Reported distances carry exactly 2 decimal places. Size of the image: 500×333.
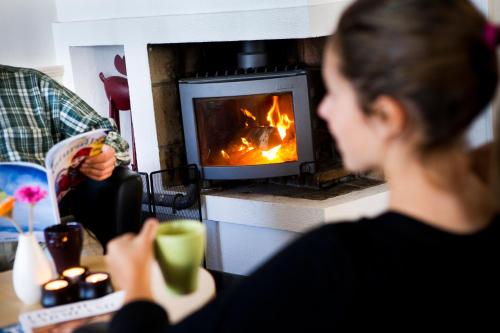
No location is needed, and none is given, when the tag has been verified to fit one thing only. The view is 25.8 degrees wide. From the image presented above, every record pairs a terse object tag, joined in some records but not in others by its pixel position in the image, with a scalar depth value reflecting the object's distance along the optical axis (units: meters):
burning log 3.91
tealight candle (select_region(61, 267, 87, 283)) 2.40
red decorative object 4.35
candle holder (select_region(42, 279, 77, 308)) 2.36
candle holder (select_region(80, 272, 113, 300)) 2.37
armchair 3.12
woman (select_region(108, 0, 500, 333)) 1.53
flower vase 2.39
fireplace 3.81
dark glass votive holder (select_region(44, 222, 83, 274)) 2.42
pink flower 2.44
